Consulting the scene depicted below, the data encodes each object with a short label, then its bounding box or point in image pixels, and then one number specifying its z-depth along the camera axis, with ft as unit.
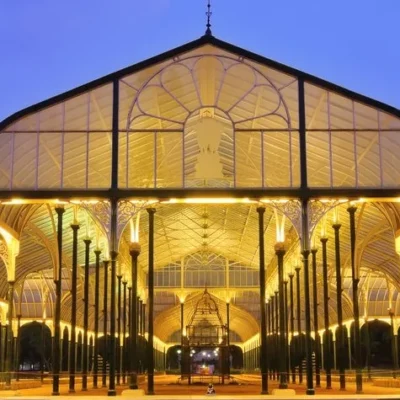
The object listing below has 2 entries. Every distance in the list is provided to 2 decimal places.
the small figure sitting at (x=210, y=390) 86.38
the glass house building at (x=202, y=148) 87.10
